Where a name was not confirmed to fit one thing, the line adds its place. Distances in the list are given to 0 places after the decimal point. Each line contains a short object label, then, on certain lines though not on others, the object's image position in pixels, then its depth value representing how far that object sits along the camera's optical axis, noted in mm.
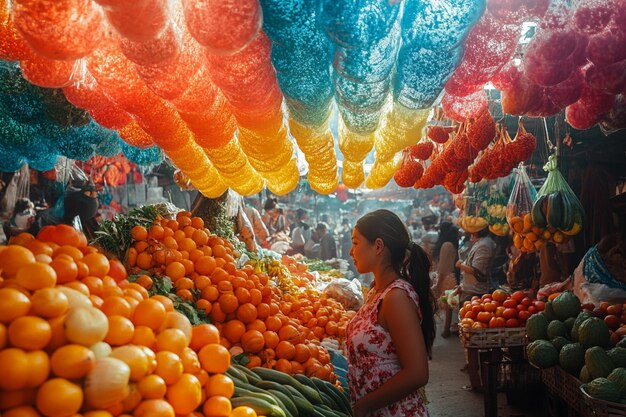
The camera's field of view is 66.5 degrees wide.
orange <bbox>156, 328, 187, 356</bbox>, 1417
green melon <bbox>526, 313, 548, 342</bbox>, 3816
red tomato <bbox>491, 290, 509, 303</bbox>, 4980
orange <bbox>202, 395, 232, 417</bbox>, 1455
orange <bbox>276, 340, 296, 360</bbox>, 2752
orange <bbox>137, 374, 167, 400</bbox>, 1254
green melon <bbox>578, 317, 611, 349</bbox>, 3289
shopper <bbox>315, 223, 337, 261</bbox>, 12062
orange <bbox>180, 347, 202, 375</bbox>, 1450
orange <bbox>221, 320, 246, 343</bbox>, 2768
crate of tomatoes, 4430
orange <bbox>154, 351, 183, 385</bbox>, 1327
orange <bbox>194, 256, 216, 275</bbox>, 3186
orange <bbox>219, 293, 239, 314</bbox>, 2896
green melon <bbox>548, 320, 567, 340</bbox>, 3651
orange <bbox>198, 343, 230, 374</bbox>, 1561
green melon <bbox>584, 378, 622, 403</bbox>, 2670
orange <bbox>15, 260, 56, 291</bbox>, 1245
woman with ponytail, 2131
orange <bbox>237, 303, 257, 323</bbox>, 2887
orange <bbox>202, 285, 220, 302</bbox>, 2930
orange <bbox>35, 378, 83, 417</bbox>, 1077
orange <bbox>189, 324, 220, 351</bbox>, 1613
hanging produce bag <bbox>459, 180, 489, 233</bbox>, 6773
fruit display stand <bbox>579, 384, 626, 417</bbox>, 2570
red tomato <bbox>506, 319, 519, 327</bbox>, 4508
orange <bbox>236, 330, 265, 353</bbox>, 2668
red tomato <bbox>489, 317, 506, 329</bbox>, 4516
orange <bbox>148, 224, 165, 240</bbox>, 3240
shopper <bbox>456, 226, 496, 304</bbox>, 6727
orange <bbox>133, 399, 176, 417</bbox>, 1227
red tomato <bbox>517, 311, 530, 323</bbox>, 4535
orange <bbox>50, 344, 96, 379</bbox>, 1119
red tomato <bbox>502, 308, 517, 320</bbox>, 4570
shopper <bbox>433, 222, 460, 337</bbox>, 8703
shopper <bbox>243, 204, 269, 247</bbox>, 7602
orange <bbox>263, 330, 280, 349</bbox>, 2768
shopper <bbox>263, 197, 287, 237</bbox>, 11279
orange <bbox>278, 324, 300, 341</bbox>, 2904
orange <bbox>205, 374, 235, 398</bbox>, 1508
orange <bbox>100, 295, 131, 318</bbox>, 1375
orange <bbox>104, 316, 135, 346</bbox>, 1274
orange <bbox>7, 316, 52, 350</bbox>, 1104
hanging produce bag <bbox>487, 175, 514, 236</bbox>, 6536
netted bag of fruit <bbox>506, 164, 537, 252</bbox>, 5414
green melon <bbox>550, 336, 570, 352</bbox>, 3520
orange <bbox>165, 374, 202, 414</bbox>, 1339
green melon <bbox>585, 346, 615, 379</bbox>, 2959
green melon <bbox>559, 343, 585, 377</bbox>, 3258
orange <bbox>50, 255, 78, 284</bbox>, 1424
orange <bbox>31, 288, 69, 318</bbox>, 1175
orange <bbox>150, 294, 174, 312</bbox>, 1607
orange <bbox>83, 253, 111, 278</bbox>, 1591
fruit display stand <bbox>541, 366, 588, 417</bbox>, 3008
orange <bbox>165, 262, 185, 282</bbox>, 2979
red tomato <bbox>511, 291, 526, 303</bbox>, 4836
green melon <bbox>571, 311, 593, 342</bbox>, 3539
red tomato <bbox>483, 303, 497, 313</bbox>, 4766
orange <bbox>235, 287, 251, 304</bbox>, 2965
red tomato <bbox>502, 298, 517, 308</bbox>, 4727
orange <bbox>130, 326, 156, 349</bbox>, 1372
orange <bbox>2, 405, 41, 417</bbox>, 1076
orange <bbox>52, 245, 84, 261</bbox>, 1567
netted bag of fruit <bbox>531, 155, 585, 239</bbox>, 4711
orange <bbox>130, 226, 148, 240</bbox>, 3180
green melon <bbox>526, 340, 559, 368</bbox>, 3441
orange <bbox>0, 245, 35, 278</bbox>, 1319
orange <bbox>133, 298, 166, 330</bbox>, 1448
